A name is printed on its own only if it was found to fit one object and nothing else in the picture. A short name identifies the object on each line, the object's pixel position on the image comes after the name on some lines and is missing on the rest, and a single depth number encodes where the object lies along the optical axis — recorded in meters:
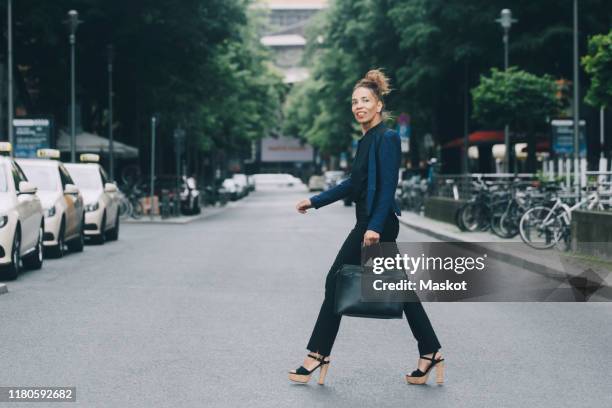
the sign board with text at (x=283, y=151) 153.25
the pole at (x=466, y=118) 43.03
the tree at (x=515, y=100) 31.16
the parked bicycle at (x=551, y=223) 19.22
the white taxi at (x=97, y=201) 23.47
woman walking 7.50
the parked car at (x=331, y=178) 78.95
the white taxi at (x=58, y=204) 18.98
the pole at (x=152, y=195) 36.38
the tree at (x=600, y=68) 22.73
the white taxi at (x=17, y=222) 14.77
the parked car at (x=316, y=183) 100.06
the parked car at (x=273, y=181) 116.62
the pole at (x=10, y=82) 30.73
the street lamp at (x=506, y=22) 33.94
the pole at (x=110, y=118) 39.16
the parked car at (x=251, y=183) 100.36
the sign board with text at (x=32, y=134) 30.22
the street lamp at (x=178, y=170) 40.53
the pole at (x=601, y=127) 46.08
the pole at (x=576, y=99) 25.89
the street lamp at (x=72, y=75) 33.84
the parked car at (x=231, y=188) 67.82
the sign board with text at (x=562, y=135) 27.42
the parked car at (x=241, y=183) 73.69
